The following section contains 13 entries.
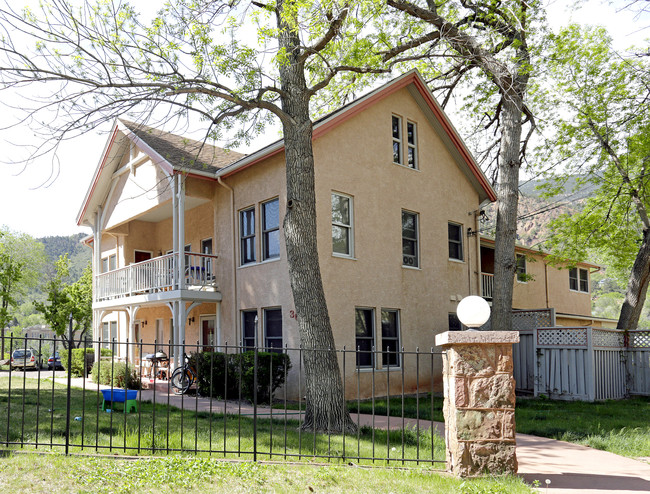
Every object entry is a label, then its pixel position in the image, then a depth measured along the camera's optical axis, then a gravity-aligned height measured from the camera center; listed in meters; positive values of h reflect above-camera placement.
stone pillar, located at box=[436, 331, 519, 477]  6.08 -1.03
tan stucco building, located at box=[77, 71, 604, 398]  14.76 +2.25
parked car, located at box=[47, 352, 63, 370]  33.84 -3.11
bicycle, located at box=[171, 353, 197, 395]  14.34 -1.72
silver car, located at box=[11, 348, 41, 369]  31.96 -2.61
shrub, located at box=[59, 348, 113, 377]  21.34 -1.84
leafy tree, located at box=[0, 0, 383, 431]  8.55 +3.65
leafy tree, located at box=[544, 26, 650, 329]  18.56 +5.52
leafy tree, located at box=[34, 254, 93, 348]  31.72 +0.58
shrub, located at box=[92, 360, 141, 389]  15.31 -1.75
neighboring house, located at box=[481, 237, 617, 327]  23.78 +0.90
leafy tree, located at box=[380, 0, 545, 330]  14.43 +6.70
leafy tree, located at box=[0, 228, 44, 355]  44.24 +5.30
